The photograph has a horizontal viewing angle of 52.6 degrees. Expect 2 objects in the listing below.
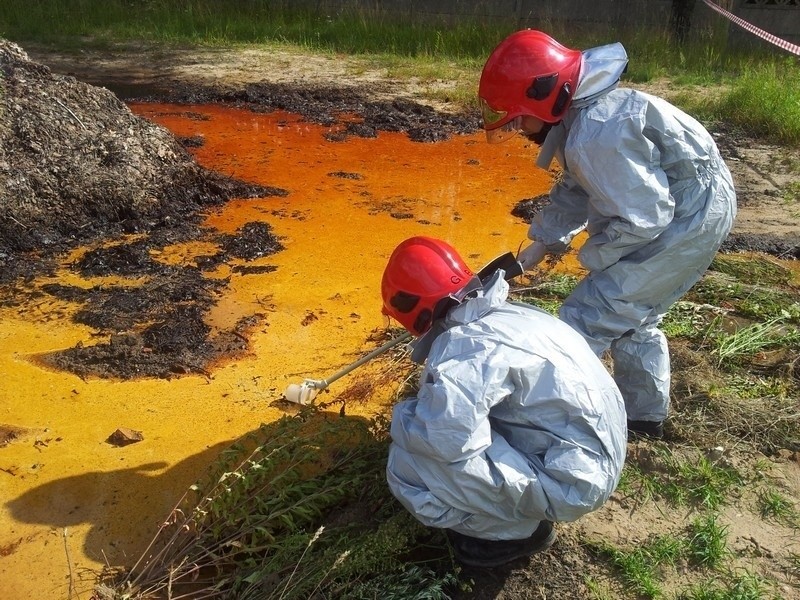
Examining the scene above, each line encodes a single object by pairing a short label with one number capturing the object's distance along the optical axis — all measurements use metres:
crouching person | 2.40
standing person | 2.91
